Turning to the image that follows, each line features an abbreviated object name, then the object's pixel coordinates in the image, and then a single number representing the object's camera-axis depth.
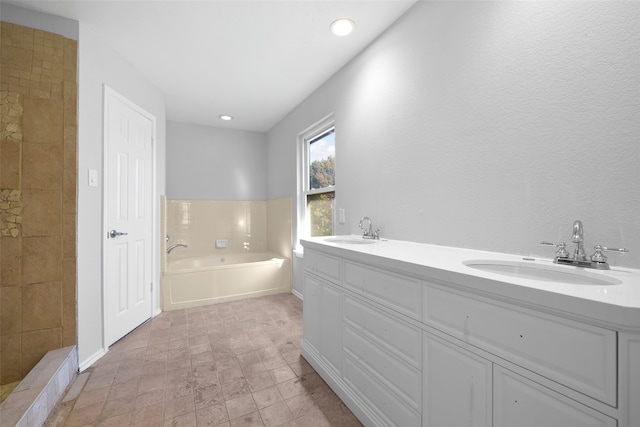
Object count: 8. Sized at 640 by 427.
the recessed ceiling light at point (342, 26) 2.01
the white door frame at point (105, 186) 2.20
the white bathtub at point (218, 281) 3.24
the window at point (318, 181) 3.07
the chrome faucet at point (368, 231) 2.17
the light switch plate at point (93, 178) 2.07
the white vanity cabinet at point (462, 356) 0.67
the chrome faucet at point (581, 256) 1.02
